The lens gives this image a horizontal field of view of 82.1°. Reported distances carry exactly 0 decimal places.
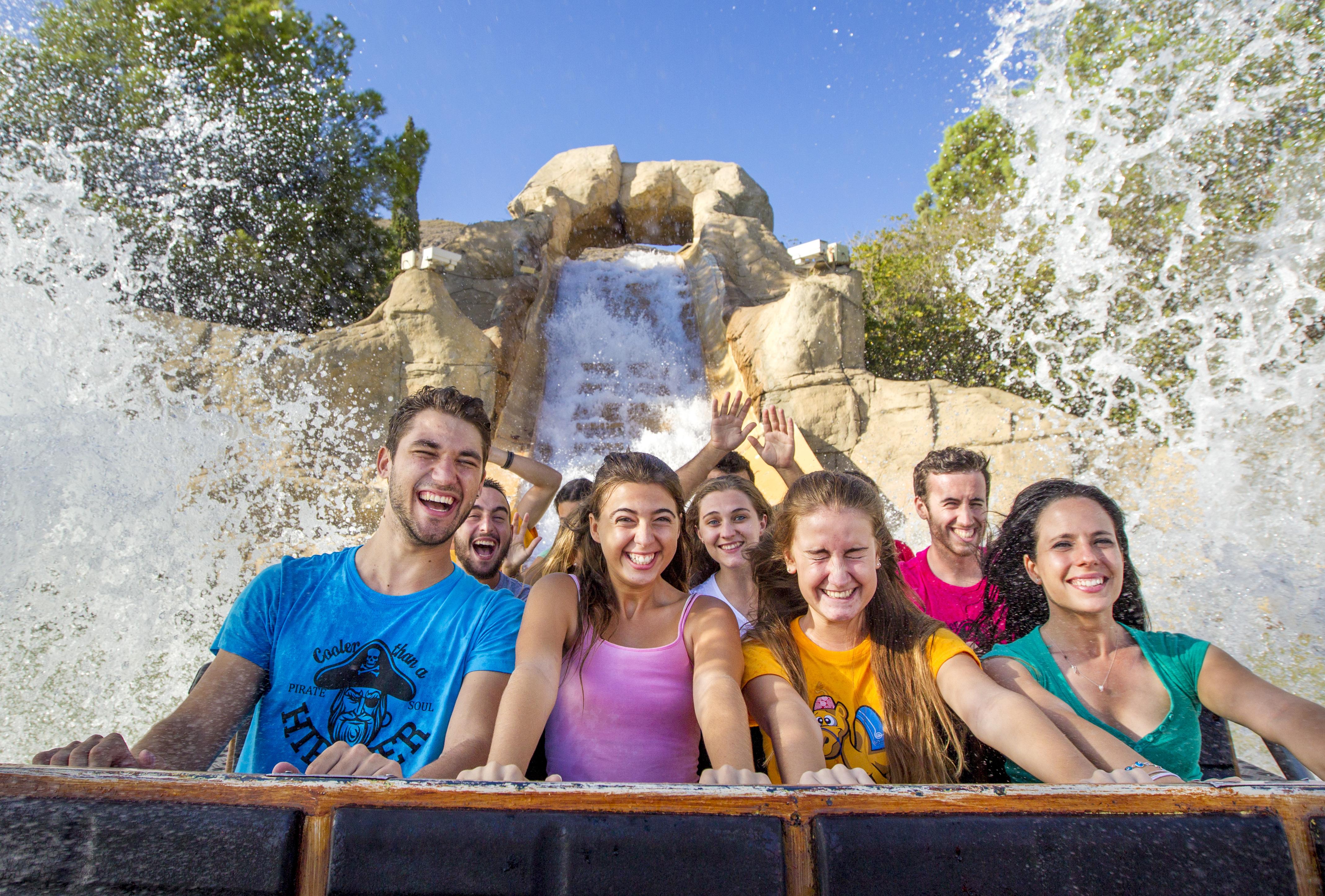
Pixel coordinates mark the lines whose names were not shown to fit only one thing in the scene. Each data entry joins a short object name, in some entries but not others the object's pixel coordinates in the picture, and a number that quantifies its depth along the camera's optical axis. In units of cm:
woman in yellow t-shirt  149
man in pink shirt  270
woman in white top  262
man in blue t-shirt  162
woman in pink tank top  156
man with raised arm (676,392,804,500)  363
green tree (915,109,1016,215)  1627
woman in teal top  153
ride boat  77
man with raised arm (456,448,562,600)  303
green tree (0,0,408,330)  1237
